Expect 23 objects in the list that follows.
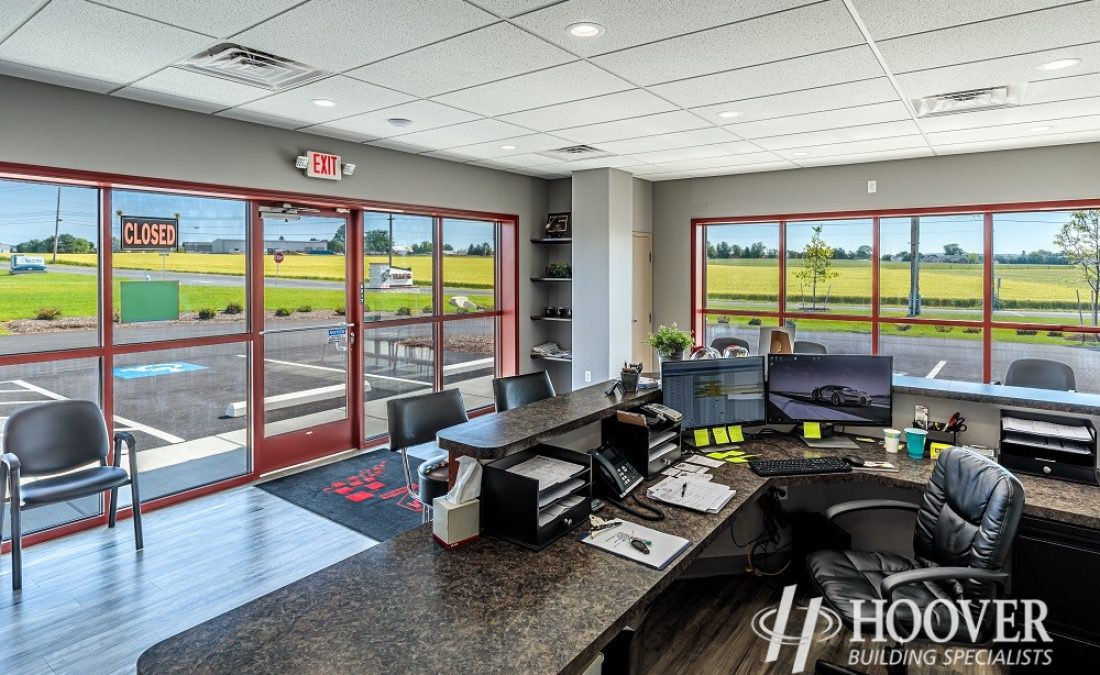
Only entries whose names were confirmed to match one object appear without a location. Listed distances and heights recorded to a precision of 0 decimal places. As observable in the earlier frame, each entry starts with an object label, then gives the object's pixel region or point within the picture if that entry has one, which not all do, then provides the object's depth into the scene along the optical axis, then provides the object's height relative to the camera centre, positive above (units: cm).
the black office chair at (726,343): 568 -20
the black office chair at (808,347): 529 -21
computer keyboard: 278 -64
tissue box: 200 -65
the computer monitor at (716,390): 305 -34
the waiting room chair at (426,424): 332 -60
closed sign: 422 +59
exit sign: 483 +120
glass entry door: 503 -18
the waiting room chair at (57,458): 324 -77
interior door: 729 +27
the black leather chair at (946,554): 206 -81
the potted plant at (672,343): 340 -12
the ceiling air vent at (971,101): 372 +136
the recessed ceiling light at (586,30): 270 +125
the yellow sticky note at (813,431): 326 -56
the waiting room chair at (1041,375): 427 -36
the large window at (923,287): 554 +35
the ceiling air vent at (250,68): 306 +129
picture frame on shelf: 703 +105
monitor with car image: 316 -34
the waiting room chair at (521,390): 400 -44
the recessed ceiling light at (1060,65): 314 +130
